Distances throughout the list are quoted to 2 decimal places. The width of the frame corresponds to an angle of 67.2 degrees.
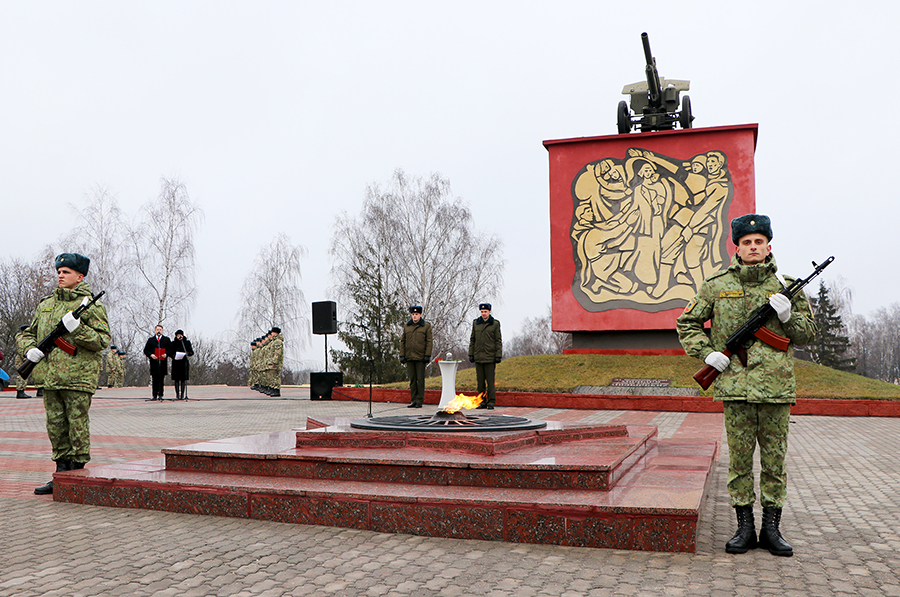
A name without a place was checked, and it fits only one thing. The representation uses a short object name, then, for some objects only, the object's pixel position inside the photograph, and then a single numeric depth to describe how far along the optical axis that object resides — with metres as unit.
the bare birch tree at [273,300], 36.66
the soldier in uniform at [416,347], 13.42
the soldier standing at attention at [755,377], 3.87
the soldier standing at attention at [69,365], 5.56
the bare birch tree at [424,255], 31.66
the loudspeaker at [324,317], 14.69
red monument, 18.39
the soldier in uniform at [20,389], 17.84
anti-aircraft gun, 19.89
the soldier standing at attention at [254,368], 25.48
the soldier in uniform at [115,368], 28.50
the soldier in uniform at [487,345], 13.22
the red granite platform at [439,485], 4.01
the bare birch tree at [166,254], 31.78
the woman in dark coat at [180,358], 18.52
